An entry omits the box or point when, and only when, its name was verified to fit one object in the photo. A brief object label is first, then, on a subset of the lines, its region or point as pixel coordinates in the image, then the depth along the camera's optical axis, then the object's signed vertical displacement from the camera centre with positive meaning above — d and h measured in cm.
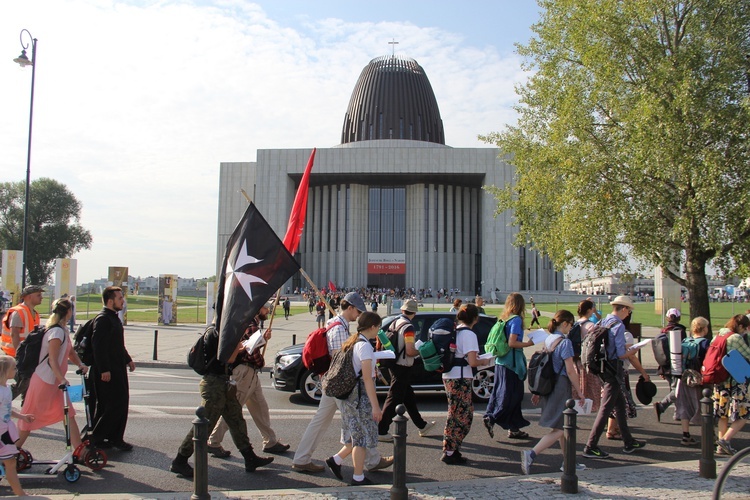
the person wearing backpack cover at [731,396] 707 -118
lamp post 1906 +685
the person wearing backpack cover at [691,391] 761 -120
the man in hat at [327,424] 612 -135
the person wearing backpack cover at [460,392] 663 -109
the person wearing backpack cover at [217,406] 600 -115
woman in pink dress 608 -100
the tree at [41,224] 7031 +727
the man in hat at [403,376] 721 -102
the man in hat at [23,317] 784 -40
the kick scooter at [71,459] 580 -166
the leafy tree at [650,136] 1595 +431
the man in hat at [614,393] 693 -113
